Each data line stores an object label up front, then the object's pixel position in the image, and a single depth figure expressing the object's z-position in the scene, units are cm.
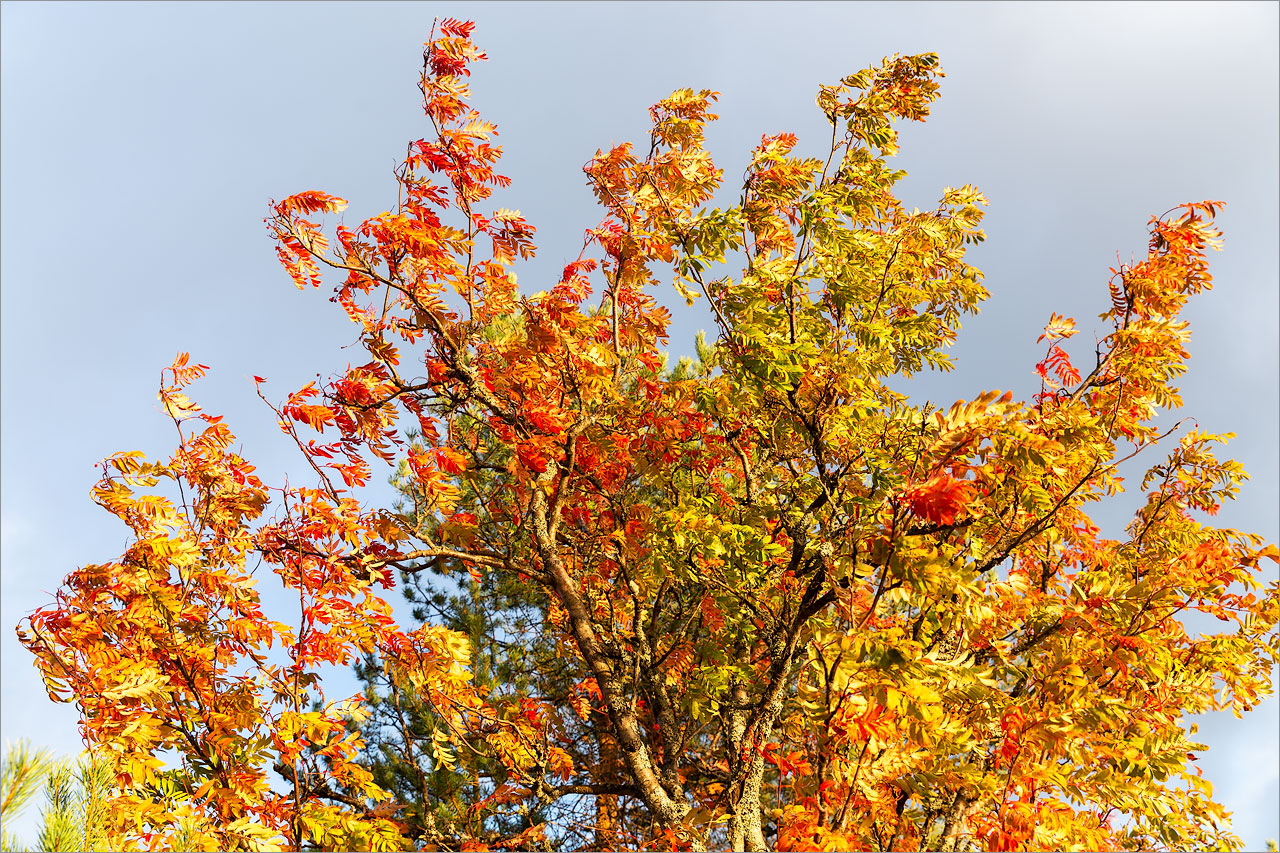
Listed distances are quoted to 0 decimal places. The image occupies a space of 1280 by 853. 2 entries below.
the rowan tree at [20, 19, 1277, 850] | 452
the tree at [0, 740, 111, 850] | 282
